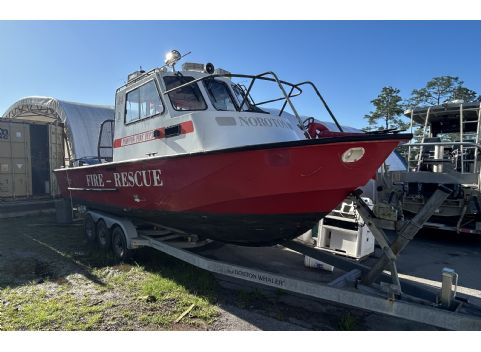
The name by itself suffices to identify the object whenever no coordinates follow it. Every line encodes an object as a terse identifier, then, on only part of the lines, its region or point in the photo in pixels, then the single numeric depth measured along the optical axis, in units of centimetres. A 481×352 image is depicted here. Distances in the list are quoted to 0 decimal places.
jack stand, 307
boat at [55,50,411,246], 325
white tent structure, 1166
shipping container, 1015
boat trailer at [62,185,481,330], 267
